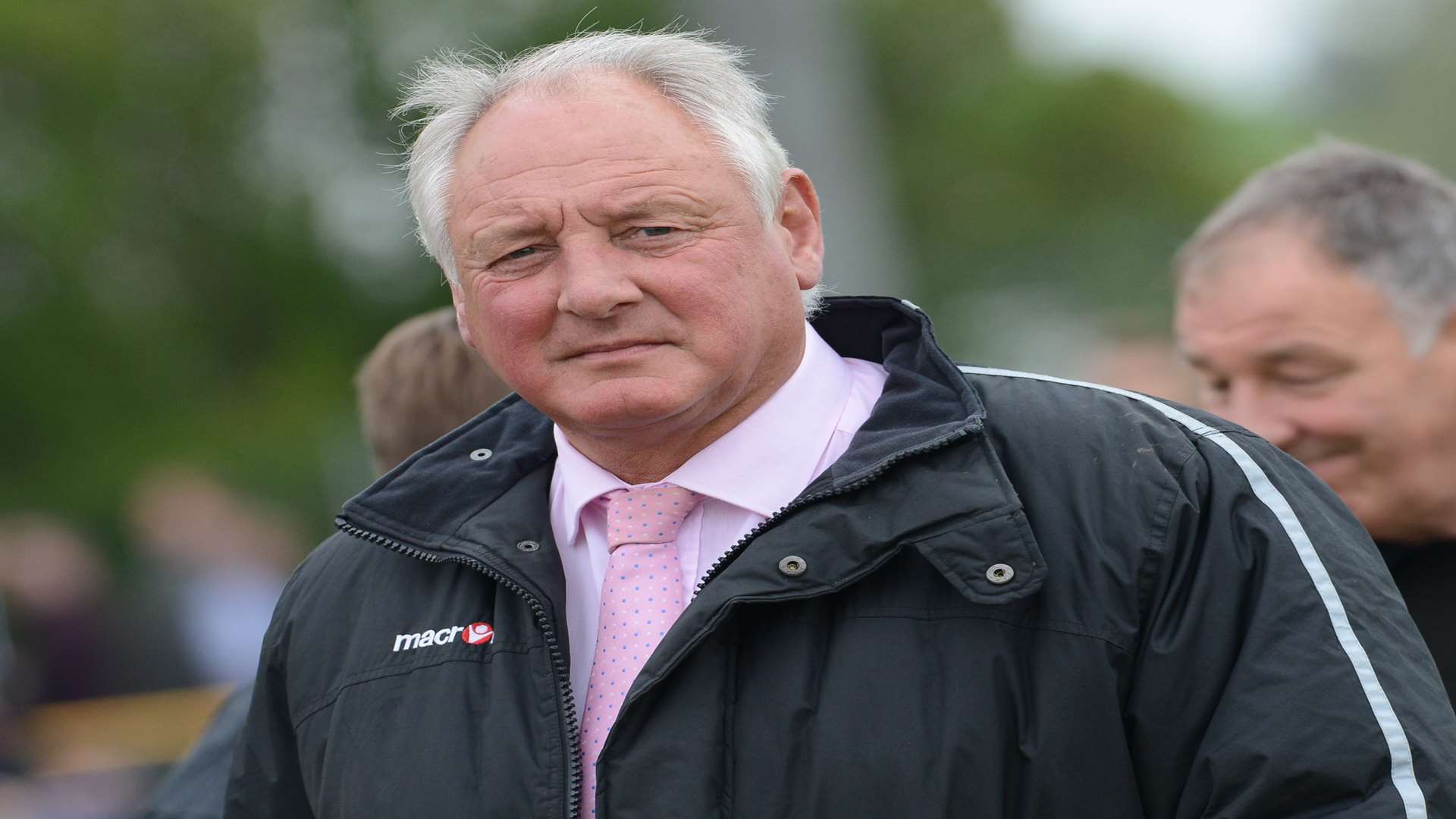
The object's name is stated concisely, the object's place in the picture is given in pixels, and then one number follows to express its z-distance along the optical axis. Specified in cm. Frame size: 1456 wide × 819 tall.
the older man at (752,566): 461
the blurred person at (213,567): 1554
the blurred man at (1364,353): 650
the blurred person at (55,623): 1809
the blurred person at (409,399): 760
